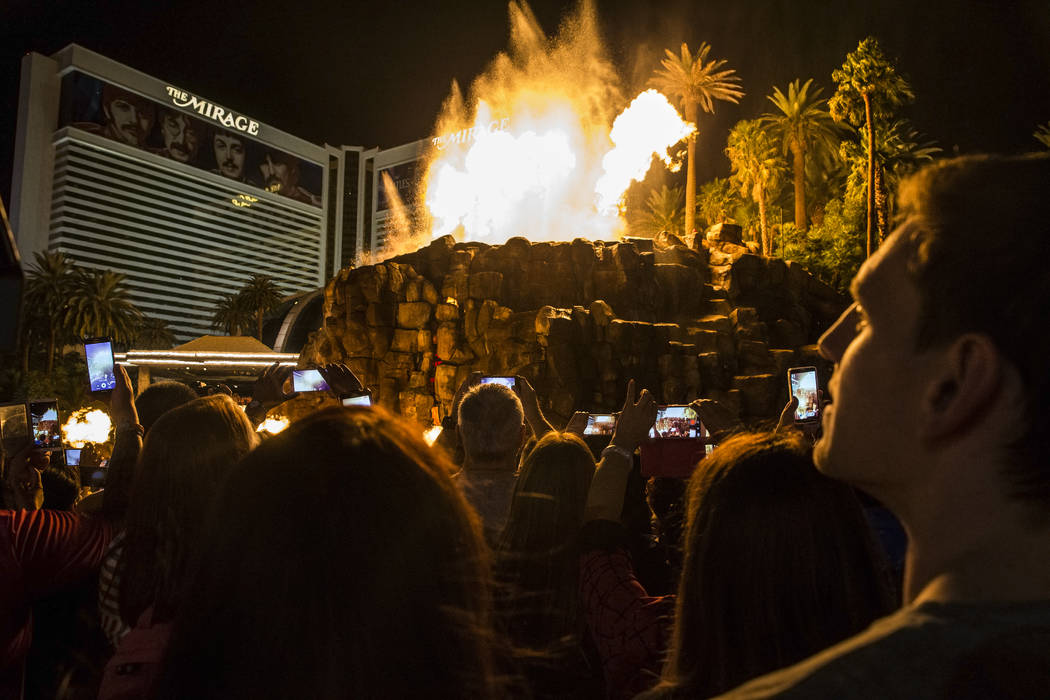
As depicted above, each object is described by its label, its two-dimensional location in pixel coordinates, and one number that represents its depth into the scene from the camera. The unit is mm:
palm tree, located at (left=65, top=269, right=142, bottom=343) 54688
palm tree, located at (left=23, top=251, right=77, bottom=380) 53834
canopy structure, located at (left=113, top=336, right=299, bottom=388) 35625
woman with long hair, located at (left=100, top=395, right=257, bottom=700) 2396
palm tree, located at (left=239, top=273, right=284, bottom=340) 74000
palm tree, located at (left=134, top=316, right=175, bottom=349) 71375
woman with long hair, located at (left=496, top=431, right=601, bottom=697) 2861
